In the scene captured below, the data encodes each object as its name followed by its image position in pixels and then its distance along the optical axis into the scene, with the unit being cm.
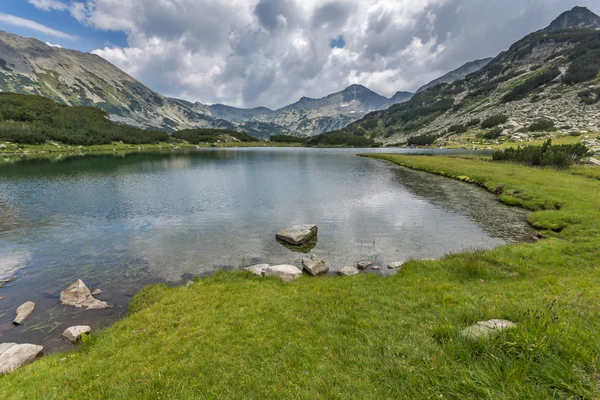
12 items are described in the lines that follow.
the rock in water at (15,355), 1062
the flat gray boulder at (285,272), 1884
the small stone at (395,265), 2070
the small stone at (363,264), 2105
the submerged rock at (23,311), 1431
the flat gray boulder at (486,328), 777
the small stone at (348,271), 1955
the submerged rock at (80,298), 1579
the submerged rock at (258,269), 1927
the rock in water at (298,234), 2592
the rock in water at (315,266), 1988
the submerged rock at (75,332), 1269
